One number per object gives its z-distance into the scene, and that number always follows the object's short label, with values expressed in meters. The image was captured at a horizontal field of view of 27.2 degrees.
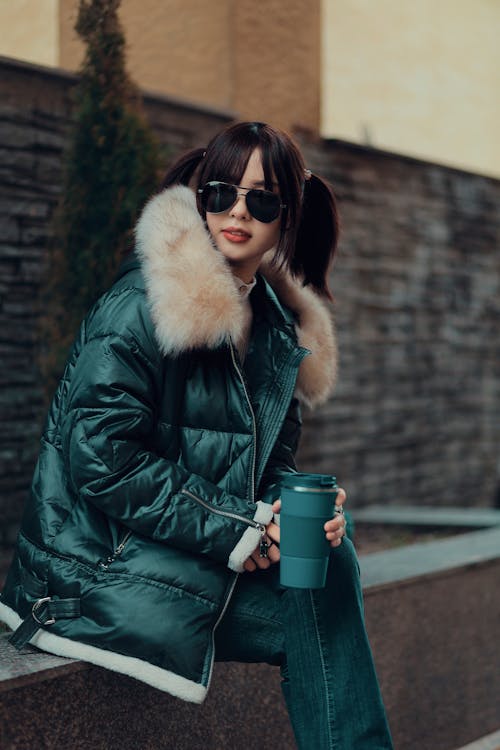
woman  2.11
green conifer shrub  3.87
